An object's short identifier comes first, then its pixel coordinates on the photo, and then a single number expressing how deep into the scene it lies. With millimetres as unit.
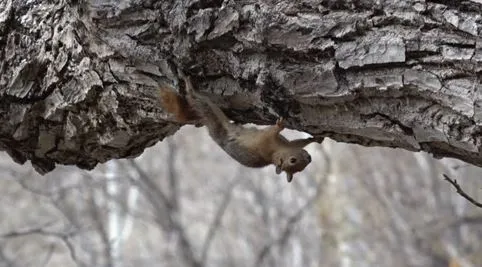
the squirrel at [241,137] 4790
